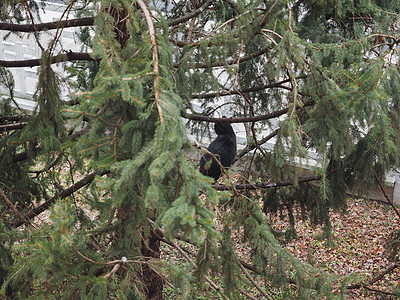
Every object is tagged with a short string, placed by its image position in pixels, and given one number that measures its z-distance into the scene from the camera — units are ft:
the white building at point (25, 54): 37.52
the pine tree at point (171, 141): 6.81
